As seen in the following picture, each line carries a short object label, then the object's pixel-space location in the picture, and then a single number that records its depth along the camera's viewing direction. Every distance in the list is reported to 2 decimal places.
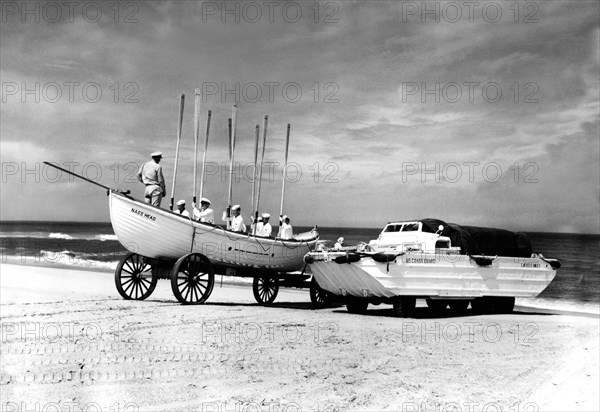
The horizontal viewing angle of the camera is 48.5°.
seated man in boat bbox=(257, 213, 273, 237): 17.50
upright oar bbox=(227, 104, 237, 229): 17.94
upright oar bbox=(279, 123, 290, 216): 19.14
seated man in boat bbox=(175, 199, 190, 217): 16.07
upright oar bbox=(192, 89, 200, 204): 16.91
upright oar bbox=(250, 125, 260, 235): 17.98
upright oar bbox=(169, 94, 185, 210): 16.05
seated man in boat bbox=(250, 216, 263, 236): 17.38
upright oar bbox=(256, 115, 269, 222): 18.83
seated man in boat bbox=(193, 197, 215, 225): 15.71
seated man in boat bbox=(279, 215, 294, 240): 17.39
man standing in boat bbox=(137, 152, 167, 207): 14.79
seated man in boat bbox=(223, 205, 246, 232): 16.36
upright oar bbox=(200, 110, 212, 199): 16.59
